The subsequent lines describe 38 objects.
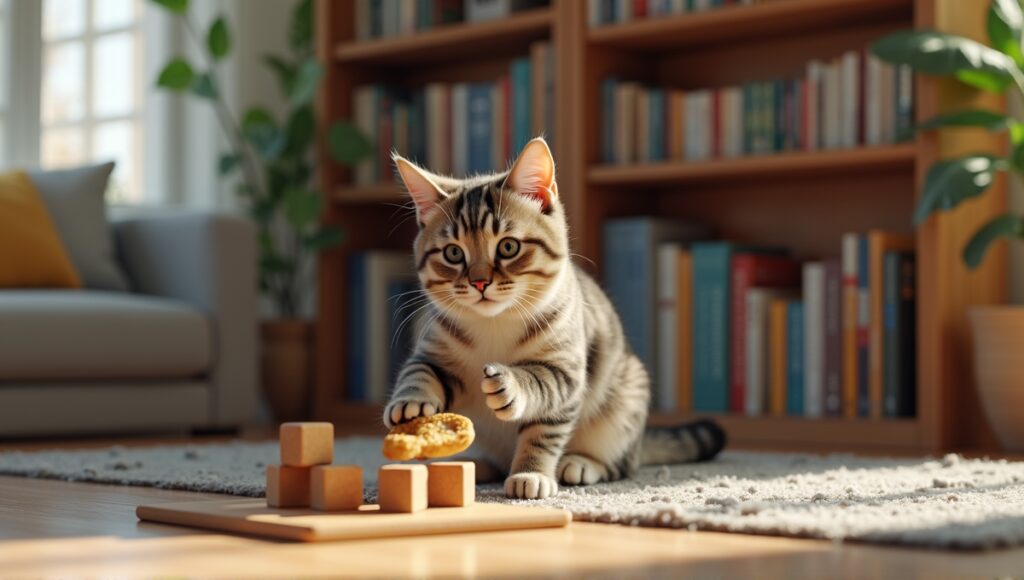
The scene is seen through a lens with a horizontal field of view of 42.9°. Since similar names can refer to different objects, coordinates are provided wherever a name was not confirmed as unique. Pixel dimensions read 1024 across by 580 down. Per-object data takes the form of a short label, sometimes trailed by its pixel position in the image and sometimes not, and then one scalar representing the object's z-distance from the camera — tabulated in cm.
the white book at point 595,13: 379
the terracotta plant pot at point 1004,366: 304
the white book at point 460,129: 417
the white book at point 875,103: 335
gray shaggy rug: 152
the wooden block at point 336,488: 165
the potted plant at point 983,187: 301
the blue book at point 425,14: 426
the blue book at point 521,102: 398
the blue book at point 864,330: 332
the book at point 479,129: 411
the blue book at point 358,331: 437
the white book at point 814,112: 349
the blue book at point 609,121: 382
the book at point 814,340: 341
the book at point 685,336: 365
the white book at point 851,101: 341
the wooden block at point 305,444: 166
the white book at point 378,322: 432
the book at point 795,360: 346
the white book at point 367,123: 439
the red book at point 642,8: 374
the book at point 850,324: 334
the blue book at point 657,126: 378
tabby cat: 189
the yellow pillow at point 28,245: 359
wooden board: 150
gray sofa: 328
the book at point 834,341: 338
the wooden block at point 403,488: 163
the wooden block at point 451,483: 168
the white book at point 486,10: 405
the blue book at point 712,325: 358
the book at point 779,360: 349
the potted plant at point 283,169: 427
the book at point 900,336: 328
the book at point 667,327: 367
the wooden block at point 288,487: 168
